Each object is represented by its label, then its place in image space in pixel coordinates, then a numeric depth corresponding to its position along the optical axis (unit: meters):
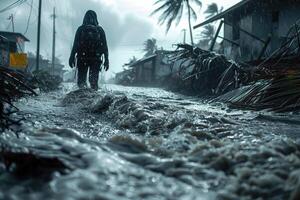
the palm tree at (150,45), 55.09
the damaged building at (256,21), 14.30
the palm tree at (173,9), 26.47
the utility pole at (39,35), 26.44
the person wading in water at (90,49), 8.45
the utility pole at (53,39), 47.81
